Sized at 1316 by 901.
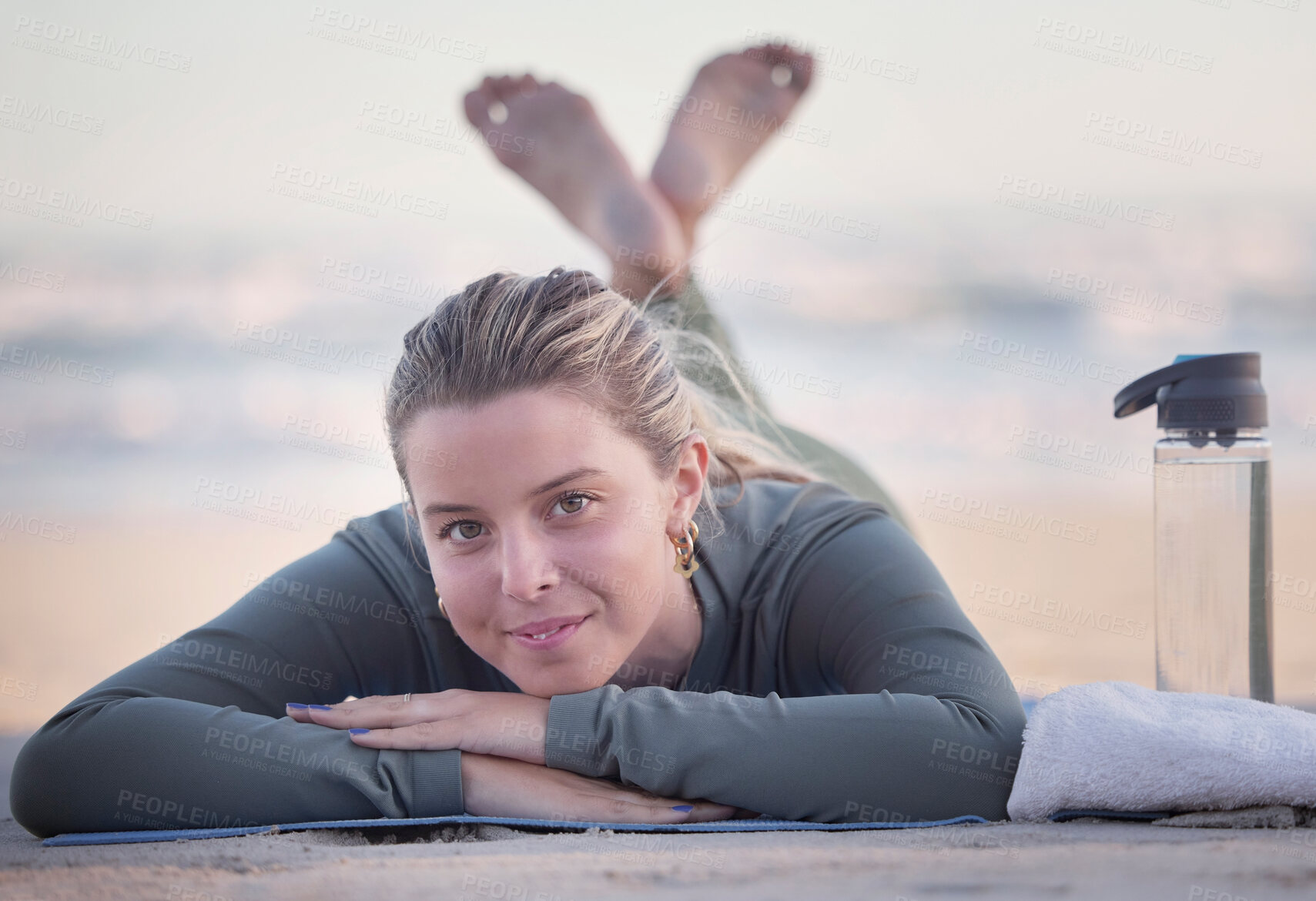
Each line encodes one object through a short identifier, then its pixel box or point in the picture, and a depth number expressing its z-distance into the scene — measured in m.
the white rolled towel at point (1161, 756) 2.20
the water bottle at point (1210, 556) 2.41
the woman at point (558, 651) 2.26
